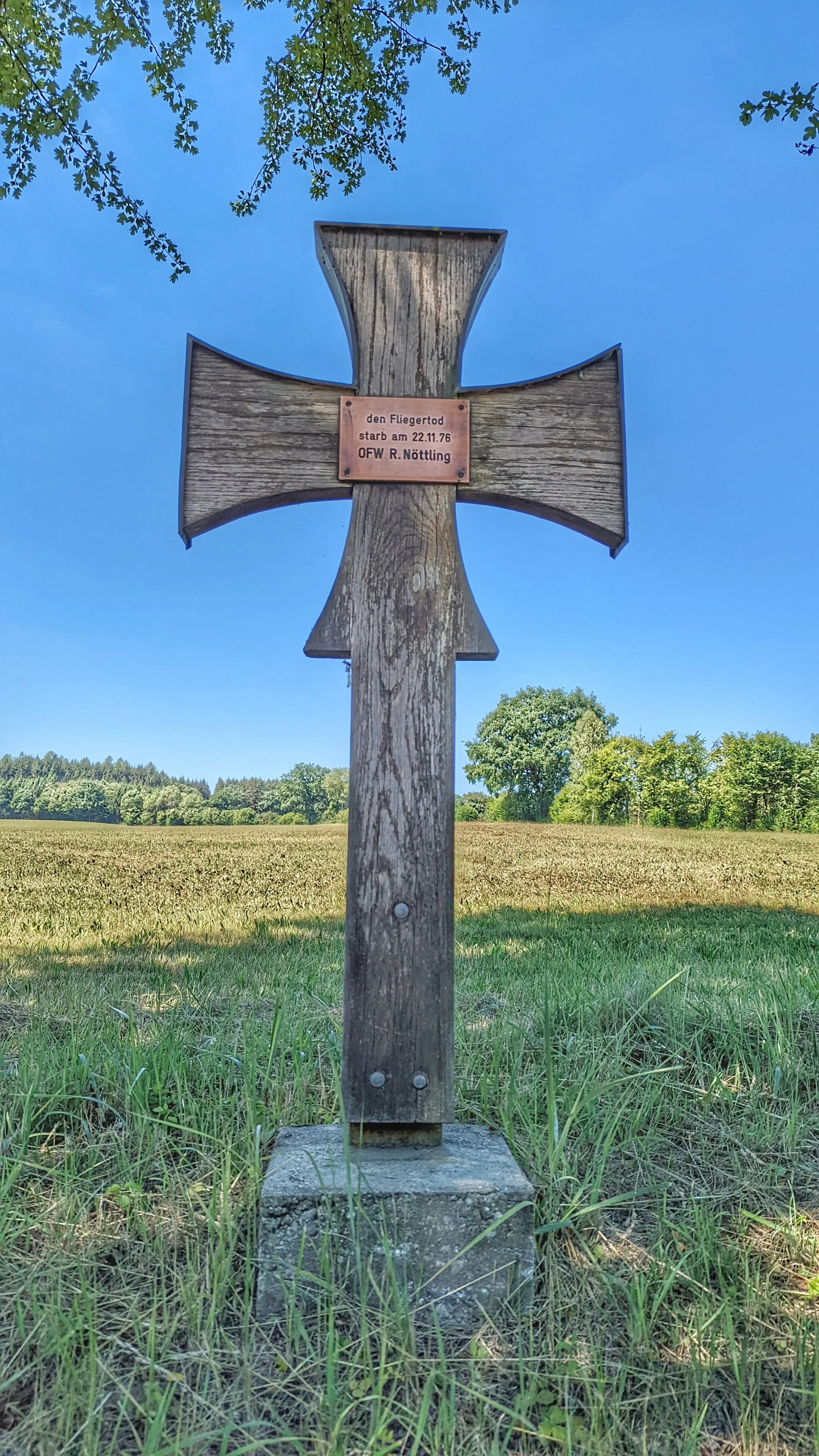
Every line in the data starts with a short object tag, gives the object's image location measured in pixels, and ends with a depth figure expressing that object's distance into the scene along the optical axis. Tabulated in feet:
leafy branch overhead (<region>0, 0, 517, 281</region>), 19.36
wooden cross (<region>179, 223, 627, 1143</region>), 7.27
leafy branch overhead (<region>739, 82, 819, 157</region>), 16.87
